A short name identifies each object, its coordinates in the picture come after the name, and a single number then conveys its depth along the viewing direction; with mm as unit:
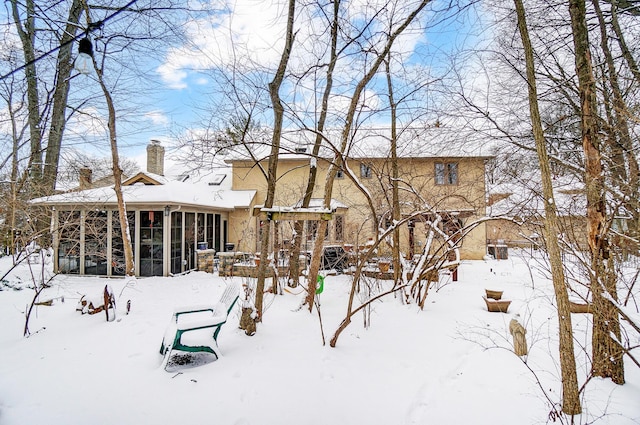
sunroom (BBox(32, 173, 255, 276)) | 9336
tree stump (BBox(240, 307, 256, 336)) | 4543
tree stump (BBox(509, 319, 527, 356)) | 3936
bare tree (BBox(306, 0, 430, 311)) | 4762
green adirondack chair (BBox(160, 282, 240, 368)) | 3578
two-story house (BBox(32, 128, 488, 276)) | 7516
